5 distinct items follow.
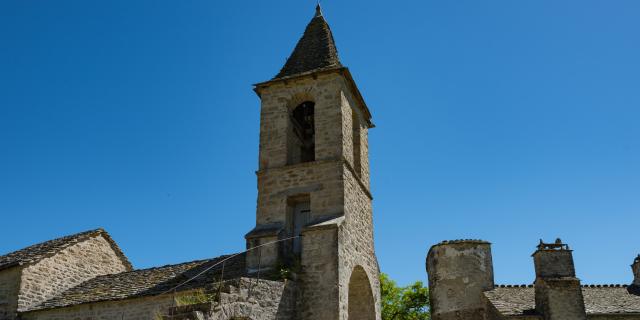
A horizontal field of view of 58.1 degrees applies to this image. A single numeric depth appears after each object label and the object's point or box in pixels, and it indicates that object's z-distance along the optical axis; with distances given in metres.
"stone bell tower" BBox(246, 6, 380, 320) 12.39
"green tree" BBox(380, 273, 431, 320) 25.88
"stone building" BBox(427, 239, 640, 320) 15.74
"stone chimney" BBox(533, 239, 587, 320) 15.54
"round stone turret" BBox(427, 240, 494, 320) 17.25
